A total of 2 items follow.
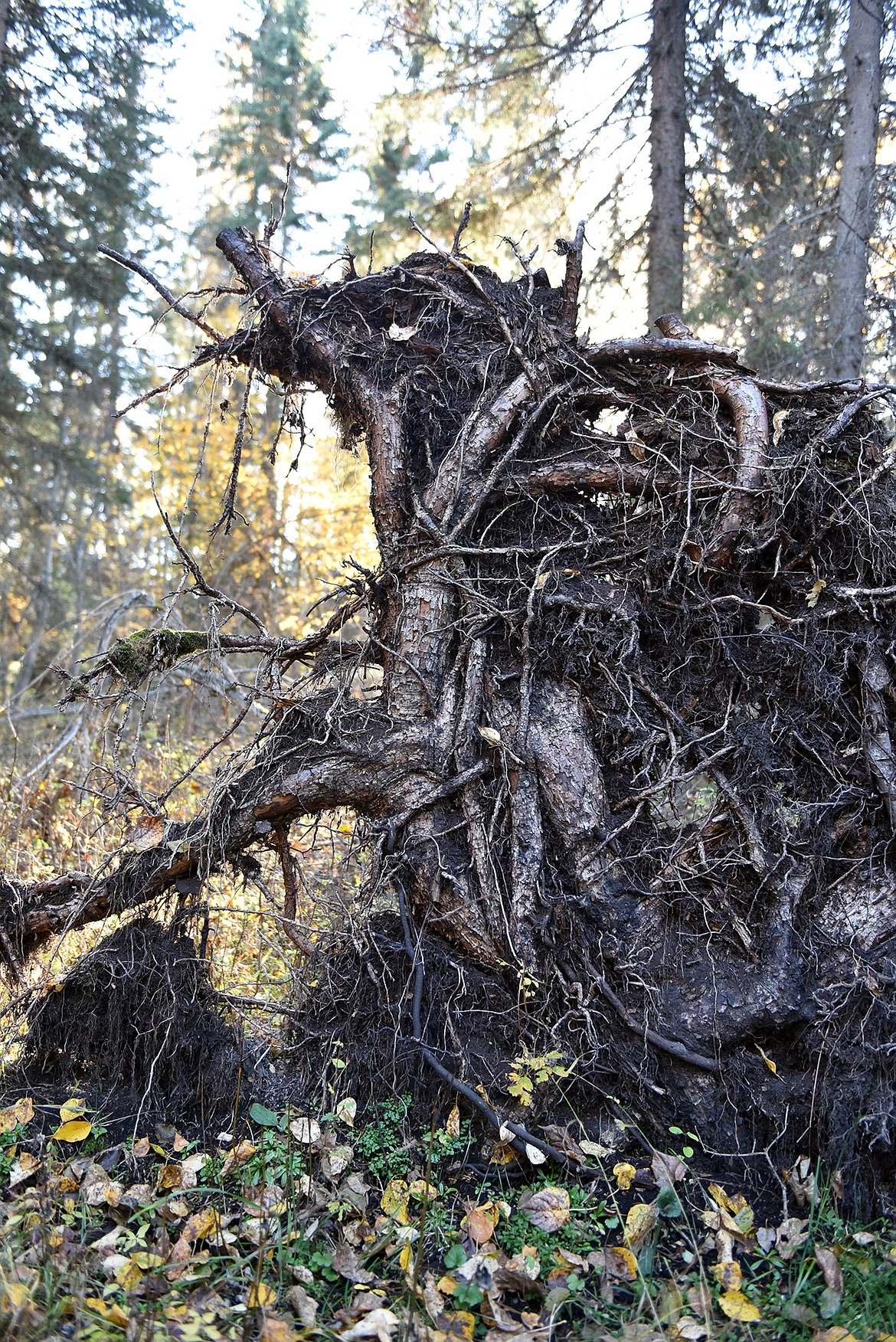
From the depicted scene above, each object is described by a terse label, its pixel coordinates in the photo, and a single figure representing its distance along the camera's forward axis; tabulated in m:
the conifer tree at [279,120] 17.36
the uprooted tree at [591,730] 3.40
